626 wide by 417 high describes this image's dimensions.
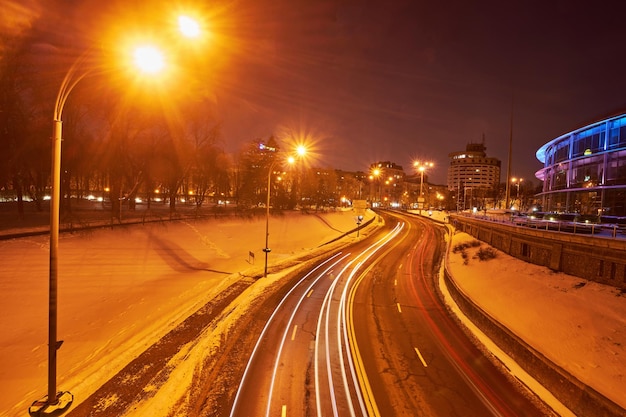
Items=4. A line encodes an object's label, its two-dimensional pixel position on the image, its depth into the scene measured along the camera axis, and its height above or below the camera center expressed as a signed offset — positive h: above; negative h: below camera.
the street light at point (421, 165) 54.33 +6.07
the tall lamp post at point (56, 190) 8.05 -0.07
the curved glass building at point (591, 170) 35.31 +4.58
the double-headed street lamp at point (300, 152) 23.92 +3.21
